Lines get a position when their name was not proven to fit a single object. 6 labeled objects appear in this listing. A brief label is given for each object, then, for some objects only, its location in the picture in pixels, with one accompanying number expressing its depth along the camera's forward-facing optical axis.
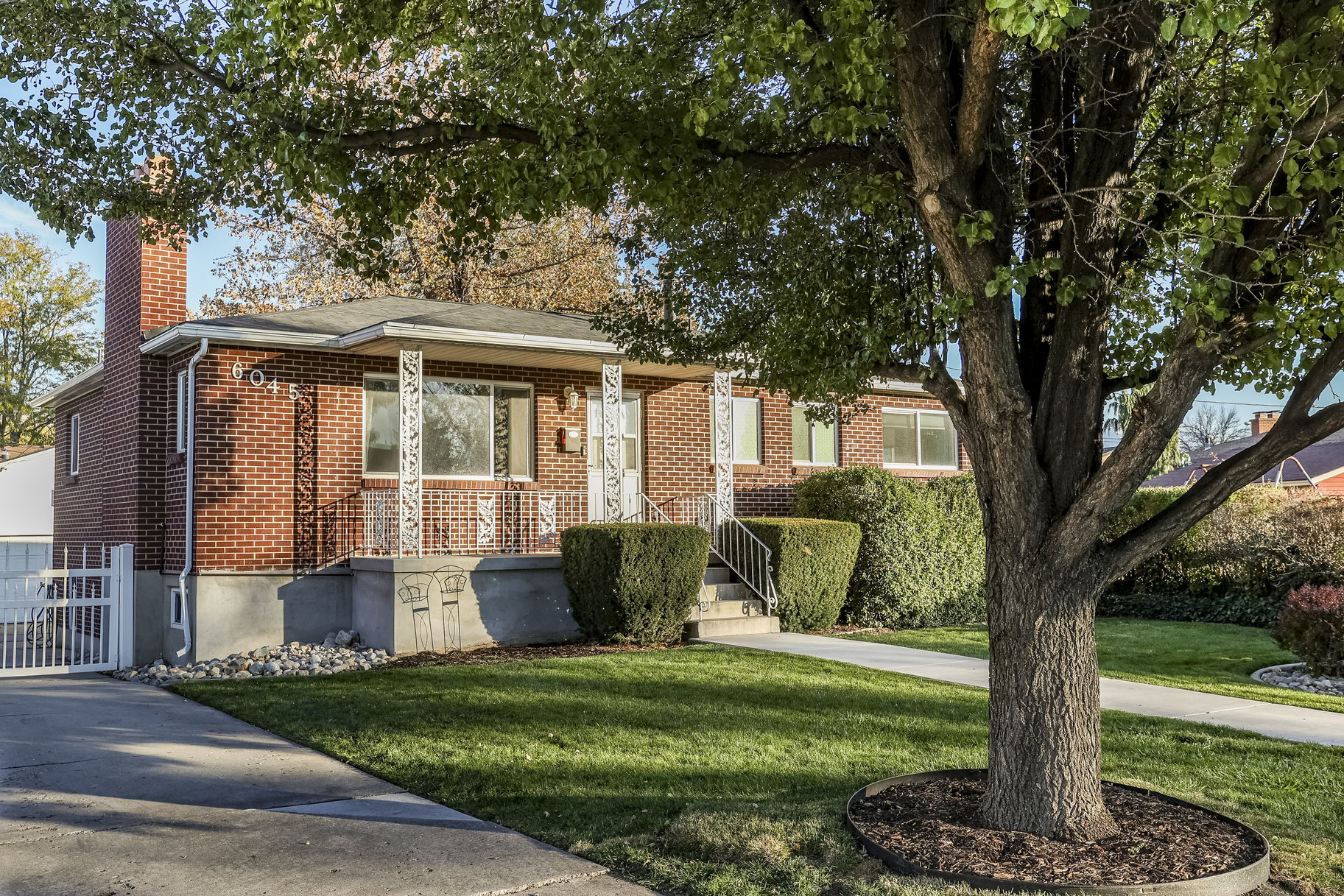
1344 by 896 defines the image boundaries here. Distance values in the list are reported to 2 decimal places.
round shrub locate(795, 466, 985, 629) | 15.27
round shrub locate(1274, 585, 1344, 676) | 10.34
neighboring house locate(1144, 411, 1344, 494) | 27.12
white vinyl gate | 11.85
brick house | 12.90
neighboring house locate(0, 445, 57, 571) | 28.92
